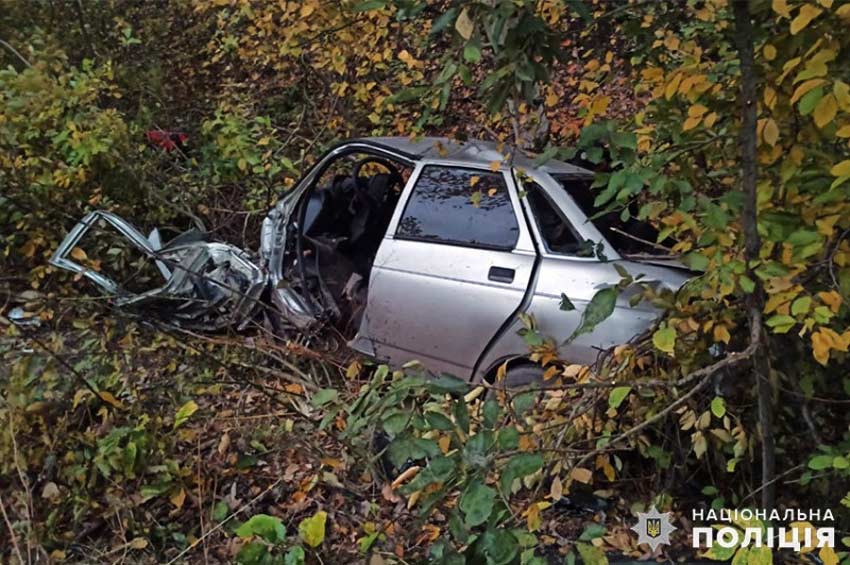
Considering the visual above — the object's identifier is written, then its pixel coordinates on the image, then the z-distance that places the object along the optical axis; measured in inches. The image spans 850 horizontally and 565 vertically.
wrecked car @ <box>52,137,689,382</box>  144.8
